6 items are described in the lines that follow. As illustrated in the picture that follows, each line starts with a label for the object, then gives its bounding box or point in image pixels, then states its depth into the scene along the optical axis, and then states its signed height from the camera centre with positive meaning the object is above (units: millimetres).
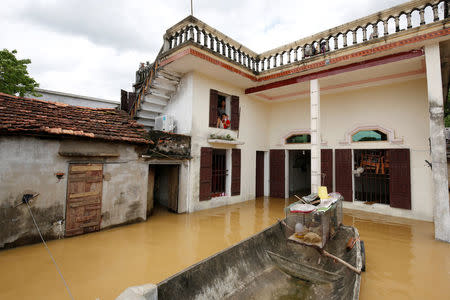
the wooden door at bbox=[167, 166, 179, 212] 7840 -1017
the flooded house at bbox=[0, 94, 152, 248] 4637 -289
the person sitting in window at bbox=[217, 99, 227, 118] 9664 +2415
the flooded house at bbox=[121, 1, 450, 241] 6191 +2183
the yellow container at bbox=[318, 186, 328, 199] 5094 -719
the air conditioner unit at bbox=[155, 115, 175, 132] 8305 +1452
